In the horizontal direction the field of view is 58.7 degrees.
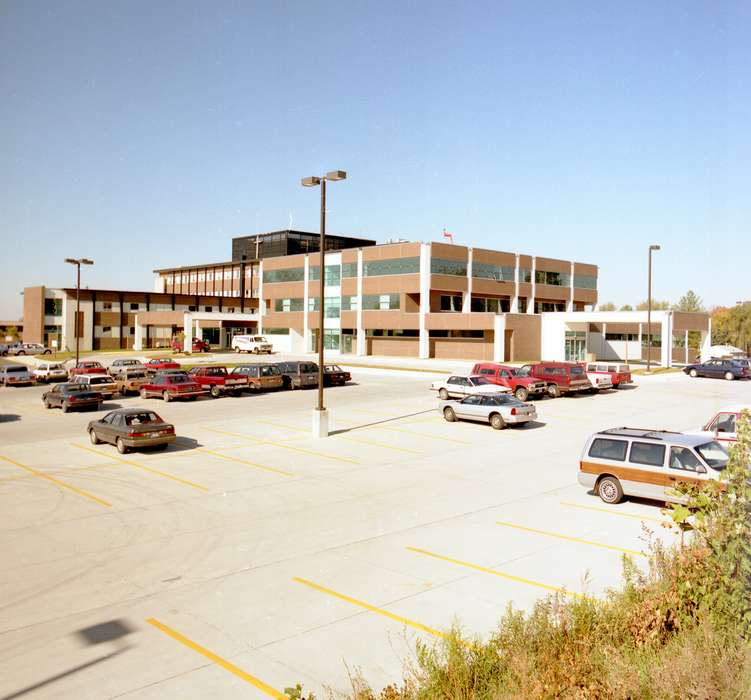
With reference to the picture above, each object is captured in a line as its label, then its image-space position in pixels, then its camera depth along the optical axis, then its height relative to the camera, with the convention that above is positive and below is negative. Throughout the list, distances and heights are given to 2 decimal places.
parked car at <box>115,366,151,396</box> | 39.81 -2.58
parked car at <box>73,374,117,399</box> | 35.85 -2.51
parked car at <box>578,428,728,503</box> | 14.52 -2.62
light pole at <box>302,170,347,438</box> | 24.39 -0.45
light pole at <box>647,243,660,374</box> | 52.94 +5.70
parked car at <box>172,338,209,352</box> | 80.25 -0.98
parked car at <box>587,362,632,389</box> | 41.25 -1.63
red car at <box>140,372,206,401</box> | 36.48 -2.74
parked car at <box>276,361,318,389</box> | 41.91 -2.18
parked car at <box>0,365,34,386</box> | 45.84 -2.85
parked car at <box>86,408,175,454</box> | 21.89 -3.11
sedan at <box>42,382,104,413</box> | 33.25 -3.10
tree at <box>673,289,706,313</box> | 126.00 +8.45
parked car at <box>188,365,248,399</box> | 38.69 -2.49
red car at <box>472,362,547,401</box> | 35.81 -1.98
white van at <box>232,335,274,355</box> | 82.19 -0.62
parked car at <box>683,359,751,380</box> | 48.66 -1.70
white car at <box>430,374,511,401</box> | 33.54 -2.22
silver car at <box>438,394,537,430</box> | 26.23 -2.72
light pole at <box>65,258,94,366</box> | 49.29 +5.54
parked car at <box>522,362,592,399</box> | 36.94 -1.81
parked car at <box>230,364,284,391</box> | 39.84 -2.23
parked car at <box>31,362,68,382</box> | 48.16 -2.67
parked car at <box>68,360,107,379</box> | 42.60 -2.17
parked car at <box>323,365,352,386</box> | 44.31 -2.40
